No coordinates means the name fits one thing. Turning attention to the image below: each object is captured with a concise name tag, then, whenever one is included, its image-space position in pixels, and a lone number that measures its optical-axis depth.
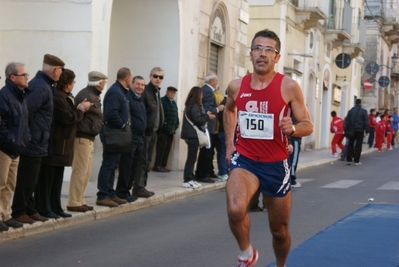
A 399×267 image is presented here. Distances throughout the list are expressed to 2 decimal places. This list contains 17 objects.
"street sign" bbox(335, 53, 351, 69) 38.47
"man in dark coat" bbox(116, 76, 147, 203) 13.27
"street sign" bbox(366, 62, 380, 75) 47.09
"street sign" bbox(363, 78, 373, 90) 47.03
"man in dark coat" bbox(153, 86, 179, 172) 18.94
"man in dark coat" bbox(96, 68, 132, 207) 12.66
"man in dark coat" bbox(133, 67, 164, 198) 14.20
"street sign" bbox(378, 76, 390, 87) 48.96
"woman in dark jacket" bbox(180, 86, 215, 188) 16.27
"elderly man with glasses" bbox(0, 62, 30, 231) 9.95
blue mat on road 8.64
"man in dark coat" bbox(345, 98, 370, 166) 27.55
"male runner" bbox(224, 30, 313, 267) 7.44
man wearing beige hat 12.07
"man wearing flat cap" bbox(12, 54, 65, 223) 10.57
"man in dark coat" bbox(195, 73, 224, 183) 17.42
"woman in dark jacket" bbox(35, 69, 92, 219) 11.22
